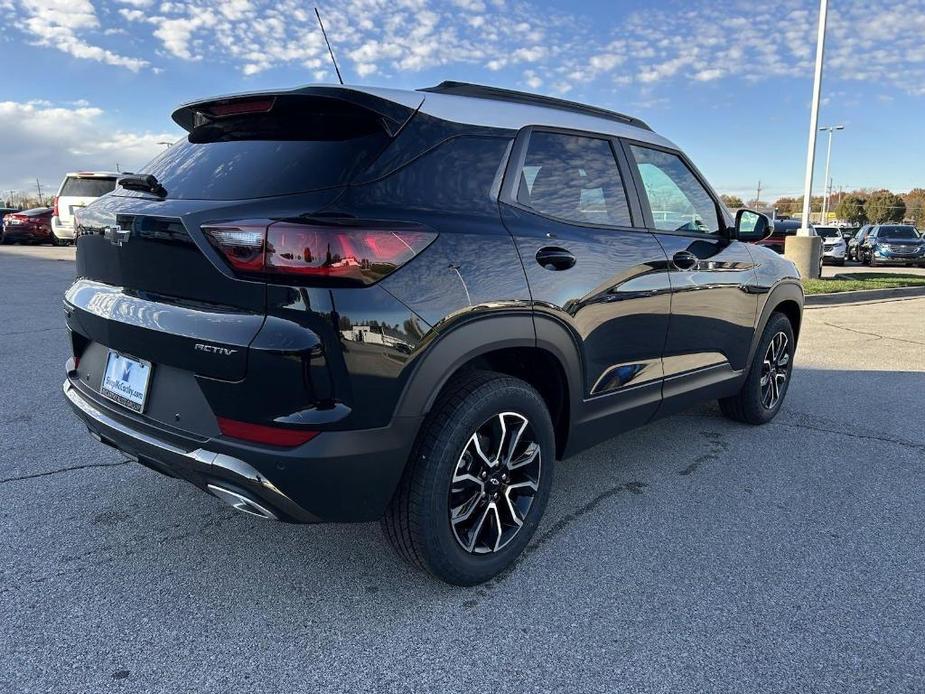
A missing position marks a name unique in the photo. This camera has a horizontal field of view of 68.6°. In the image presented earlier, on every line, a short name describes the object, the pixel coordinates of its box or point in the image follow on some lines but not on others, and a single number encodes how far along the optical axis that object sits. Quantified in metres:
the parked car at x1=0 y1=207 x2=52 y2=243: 23.94
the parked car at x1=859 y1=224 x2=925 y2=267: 23.59
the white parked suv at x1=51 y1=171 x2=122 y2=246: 15.85
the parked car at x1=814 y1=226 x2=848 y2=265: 25.03
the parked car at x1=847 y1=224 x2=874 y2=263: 25.68
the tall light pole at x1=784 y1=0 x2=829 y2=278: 14.55
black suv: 2.09
